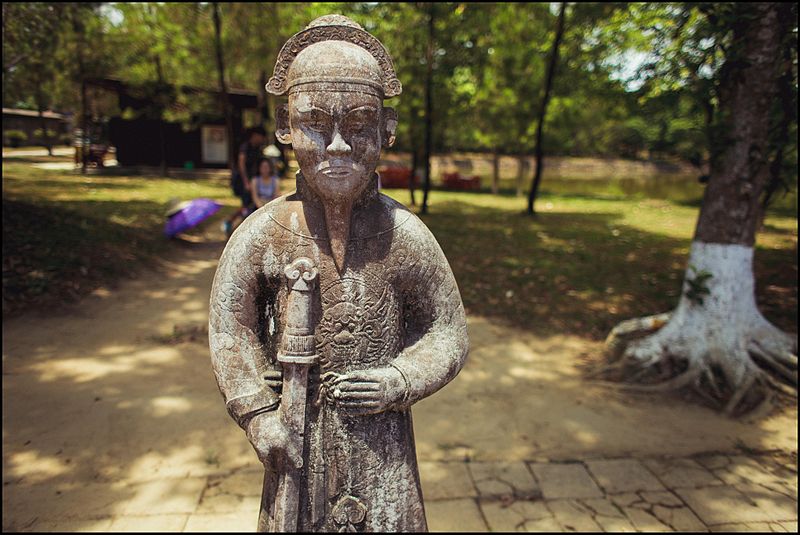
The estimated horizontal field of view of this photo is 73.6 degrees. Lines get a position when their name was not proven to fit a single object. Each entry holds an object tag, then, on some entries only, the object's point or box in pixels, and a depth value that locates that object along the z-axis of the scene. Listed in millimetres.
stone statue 1674
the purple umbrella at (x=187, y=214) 10383
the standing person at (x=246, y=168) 7781
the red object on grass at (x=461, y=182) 24641
